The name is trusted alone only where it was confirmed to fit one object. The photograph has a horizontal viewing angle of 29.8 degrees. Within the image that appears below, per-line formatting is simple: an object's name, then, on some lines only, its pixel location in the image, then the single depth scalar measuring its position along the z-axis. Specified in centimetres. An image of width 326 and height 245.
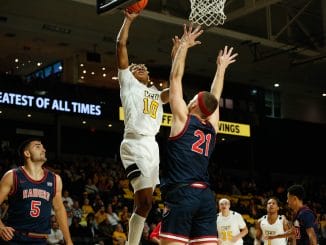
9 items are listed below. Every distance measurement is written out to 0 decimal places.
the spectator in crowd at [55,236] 1364
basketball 722
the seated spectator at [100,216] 1623
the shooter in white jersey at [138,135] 678
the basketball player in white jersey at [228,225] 1215
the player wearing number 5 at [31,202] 636
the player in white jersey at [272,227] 1166
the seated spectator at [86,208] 1698
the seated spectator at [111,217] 1632
